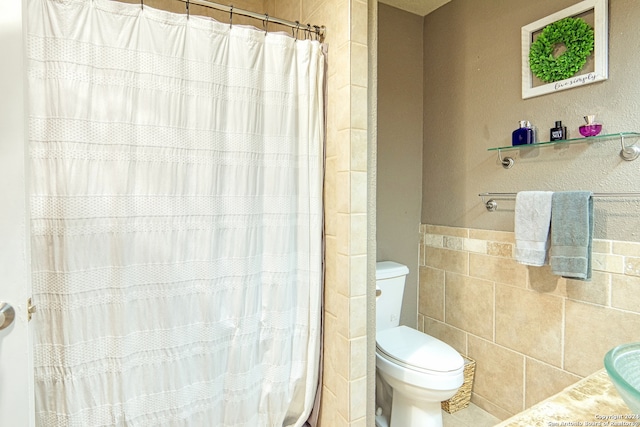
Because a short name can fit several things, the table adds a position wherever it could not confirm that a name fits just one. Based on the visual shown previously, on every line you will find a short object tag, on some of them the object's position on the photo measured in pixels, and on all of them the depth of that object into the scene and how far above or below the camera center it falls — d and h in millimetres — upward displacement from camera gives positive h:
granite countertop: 737 -503
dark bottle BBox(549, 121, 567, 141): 1535 +320
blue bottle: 1647 +335
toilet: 1504 -774
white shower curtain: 1091 -49
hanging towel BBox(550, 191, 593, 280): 1391 -147
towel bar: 1798 +17
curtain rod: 1286 +781
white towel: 1528 -120
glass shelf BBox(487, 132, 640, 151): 1346 +273
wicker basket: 1902 -1134
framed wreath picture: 1422 +705
